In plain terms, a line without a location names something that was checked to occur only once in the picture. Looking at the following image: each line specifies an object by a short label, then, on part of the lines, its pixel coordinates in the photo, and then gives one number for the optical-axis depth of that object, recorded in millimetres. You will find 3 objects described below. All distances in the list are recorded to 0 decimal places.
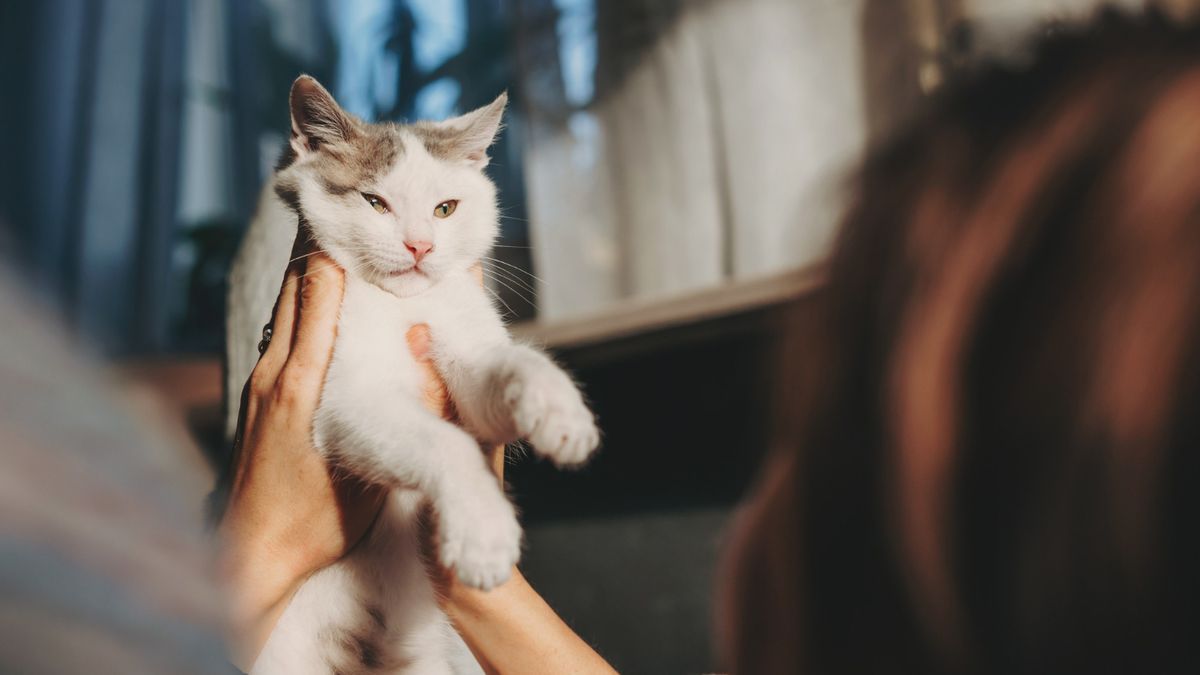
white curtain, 1056
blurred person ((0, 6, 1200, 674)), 230
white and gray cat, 506
